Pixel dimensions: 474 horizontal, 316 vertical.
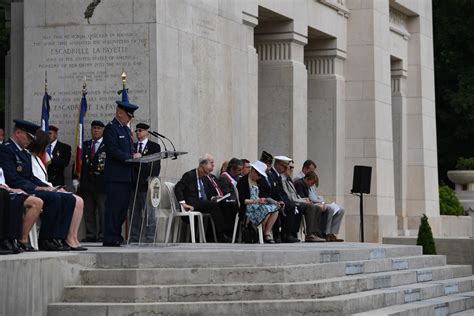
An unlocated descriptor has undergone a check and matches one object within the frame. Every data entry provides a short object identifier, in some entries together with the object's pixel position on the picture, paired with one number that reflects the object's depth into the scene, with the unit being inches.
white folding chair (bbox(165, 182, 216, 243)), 801.7
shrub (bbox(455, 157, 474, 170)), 1678.2
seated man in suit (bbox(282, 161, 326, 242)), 906.7
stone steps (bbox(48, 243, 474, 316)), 579.2
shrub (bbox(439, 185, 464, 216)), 1572.3
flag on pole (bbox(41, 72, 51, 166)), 838.6
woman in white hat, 829.2
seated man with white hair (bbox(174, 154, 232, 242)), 830.5
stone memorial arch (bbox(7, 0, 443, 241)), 865.5
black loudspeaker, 1103.0
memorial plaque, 860.6
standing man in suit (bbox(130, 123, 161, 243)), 701.9
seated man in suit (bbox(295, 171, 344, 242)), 964.0
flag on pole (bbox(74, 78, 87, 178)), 838.5
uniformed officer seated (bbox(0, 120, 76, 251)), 630.5
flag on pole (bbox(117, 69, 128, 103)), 834.4
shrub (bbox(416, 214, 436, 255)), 954.1
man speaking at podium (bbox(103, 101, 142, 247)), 700.0
